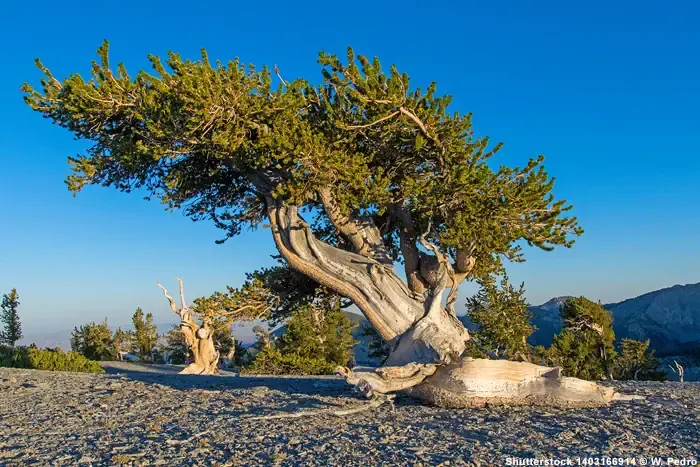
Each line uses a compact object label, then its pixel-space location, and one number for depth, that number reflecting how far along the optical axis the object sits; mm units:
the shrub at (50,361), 21203
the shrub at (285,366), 21672
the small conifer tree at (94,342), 42875
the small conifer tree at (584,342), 29506
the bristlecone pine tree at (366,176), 10352
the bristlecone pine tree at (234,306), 13086
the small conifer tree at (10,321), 43344
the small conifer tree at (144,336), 43656
